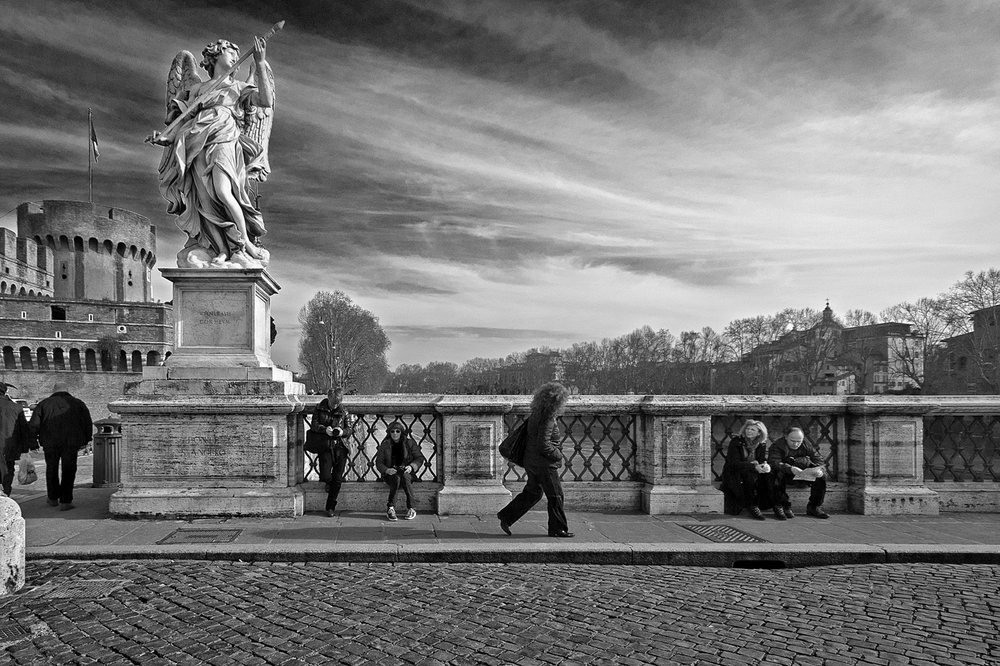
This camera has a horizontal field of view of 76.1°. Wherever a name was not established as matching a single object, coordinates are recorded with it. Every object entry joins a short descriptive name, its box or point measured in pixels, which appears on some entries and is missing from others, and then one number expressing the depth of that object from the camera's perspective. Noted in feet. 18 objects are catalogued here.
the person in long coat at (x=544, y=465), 19.45
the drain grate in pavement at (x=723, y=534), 19.33
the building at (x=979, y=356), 152.66
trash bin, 31.50
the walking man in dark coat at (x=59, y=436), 23.65
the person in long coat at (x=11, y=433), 24.27
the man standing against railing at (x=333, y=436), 21.85
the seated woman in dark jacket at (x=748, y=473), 22.75
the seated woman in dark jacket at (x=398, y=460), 22.00
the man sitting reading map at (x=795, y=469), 22.57
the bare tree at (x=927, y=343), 175.37
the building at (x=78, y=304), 188.55
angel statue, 22.74
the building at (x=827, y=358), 226.17
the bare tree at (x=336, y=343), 219.20
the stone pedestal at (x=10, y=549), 14.37
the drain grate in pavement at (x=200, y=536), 18.72
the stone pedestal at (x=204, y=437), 21.53
